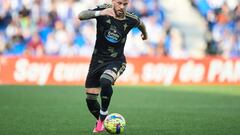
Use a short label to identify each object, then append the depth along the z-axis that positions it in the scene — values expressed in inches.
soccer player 791.1
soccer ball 763.4
